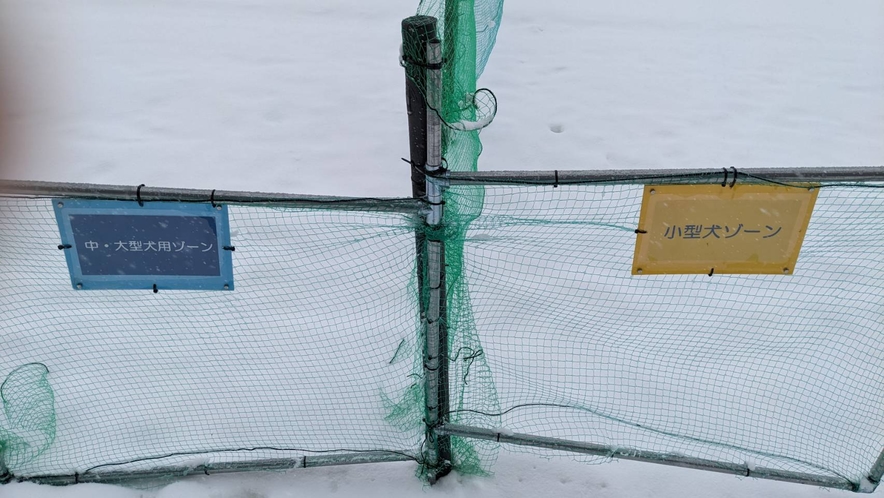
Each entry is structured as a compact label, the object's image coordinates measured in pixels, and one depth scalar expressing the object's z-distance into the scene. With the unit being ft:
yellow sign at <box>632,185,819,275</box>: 8.39
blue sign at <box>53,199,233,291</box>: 8.69
